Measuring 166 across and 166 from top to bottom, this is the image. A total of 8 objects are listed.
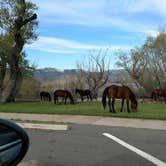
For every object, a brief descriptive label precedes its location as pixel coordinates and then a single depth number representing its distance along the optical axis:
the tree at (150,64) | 37.15
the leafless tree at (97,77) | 36.75
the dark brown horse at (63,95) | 21.16
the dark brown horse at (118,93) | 14.62
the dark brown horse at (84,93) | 27.27
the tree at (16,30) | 22.41
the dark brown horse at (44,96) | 28.29
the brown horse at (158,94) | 24.84
